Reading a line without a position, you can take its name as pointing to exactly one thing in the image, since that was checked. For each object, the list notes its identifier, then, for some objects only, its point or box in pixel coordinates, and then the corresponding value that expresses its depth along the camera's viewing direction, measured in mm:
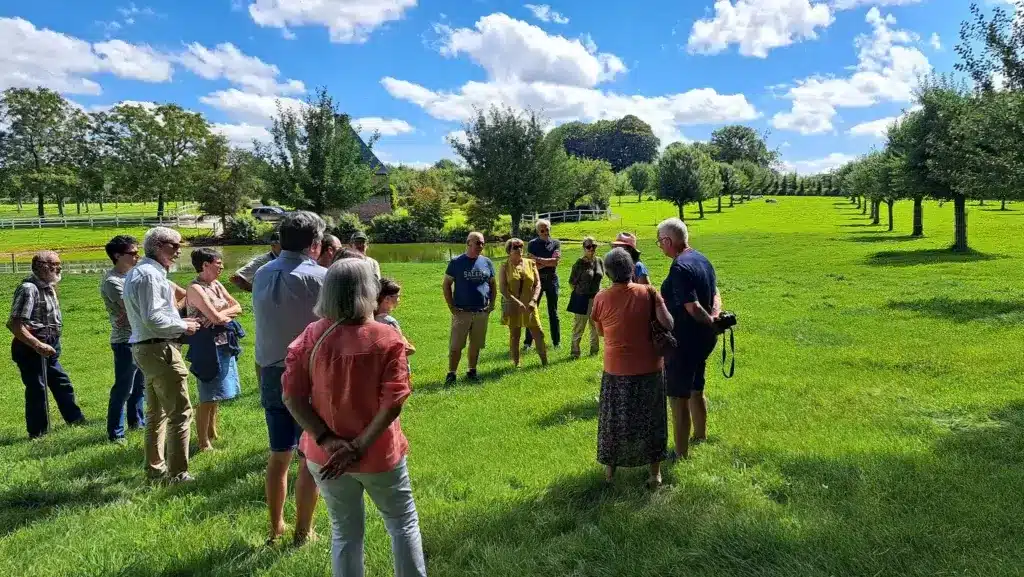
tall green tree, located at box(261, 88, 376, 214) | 34562
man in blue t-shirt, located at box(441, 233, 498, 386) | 7973
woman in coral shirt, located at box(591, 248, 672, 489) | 4539
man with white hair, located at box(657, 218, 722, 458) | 4945
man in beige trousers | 4691
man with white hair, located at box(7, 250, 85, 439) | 6328
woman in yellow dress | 8680
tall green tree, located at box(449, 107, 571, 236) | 40312
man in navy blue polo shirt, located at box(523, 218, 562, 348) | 9656
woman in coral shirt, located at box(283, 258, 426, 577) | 2871
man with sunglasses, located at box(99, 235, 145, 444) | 5695
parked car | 54469
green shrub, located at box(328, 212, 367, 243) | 39531
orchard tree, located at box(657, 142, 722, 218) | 53375
